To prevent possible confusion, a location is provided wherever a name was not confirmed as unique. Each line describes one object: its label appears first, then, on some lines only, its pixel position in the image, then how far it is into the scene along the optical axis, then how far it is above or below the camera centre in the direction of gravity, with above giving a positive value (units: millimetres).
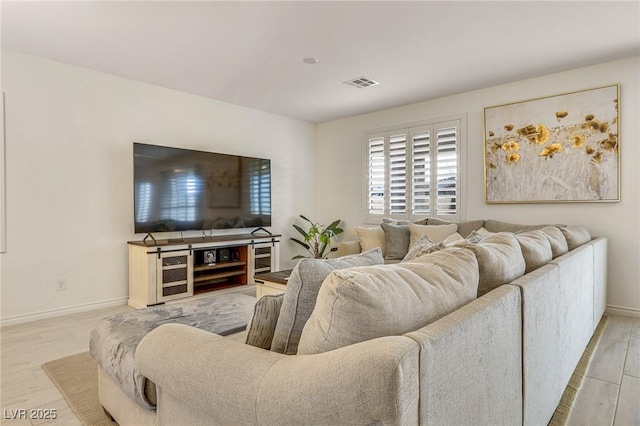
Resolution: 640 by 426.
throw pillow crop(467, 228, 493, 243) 1808 -135
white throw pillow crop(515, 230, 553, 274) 1745 -195
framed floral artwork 3480 +656
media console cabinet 3656 -583
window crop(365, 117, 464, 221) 4516 +543
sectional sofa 739 -359
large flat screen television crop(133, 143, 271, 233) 3854 +272
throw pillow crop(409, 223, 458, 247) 3924 -205
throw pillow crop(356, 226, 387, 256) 4211 -297
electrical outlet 3500 -685
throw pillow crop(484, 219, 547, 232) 3701 -145
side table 2738 -536
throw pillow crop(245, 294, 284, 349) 1180 -366
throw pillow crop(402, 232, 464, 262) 1522 -157
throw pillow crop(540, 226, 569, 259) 2171 -182
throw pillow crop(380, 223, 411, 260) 4090 -324
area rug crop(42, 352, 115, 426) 1827 -1005
